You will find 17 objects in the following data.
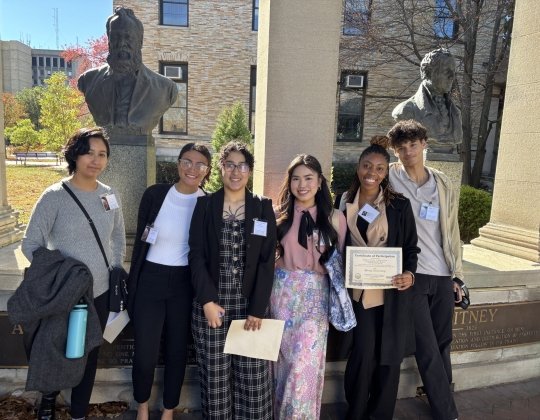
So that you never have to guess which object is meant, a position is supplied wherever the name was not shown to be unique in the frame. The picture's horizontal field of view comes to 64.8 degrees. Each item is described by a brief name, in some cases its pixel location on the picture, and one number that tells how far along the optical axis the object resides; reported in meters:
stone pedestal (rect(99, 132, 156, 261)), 3.82
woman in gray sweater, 2.50
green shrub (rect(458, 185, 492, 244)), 8.48
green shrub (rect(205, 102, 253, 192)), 11.82
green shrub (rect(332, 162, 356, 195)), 14.40
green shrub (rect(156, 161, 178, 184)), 13.37
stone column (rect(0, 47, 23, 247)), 4.47
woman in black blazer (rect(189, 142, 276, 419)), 2.58
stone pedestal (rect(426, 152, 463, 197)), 4.88
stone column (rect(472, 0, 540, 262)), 4.75
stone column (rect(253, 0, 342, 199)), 4.28
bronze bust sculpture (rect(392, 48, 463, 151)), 4.45
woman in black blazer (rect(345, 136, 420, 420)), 2.85
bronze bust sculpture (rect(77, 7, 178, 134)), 3.74
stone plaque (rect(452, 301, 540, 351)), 3.98
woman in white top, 2.72
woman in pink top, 2.70
